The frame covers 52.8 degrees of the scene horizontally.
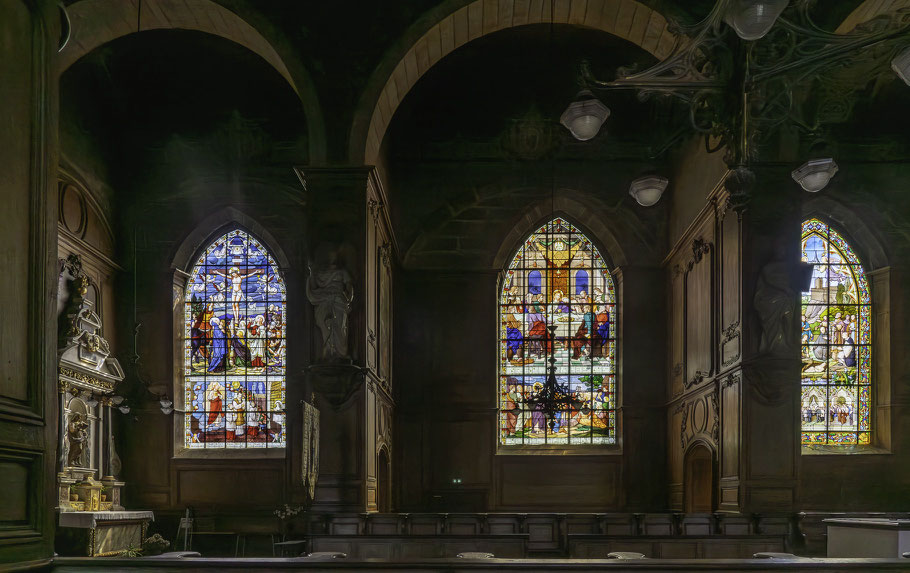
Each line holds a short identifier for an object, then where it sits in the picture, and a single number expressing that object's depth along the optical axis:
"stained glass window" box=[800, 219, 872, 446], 15.77
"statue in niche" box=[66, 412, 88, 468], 13.71
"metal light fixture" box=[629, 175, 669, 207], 8.92
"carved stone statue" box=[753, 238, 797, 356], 11.19
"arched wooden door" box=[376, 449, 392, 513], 14.15
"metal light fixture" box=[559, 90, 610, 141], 7.42
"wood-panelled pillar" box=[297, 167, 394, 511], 11.20
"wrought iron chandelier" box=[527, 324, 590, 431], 11.70
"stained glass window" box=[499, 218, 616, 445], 17.53
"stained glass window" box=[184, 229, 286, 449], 16.83
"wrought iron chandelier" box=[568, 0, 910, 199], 6.34
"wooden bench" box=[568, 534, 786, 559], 8.85
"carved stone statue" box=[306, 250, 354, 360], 11.22
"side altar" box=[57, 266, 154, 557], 12.88
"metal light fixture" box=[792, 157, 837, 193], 8.93
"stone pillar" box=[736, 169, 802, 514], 11.14
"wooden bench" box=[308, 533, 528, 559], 9.08
